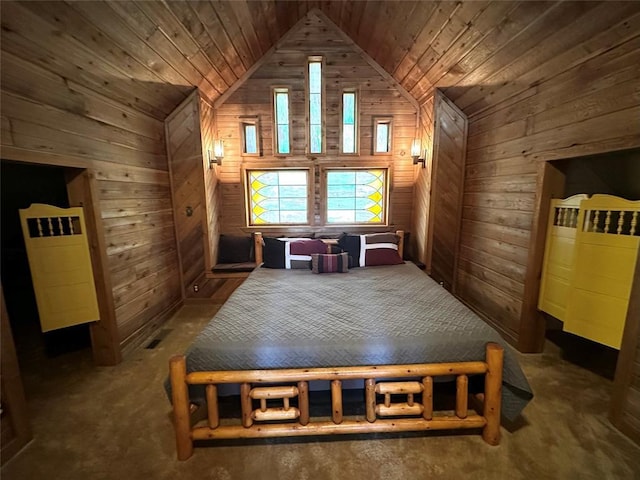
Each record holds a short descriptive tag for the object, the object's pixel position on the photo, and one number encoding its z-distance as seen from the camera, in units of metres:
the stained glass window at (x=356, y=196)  3.88
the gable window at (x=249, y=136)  3.64
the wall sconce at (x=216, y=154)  3.58
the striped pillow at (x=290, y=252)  3.20
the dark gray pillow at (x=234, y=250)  3.76
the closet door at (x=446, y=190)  3.26
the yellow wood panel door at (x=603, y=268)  1.77
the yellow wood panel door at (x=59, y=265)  1.98
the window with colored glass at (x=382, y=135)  3.67
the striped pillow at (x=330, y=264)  2.99
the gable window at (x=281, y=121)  3.64
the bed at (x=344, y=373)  1.48
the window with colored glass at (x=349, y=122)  3.66
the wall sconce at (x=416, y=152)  3.63
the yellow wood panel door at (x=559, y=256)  2.11
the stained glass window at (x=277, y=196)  3.87
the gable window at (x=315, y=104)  3.58
